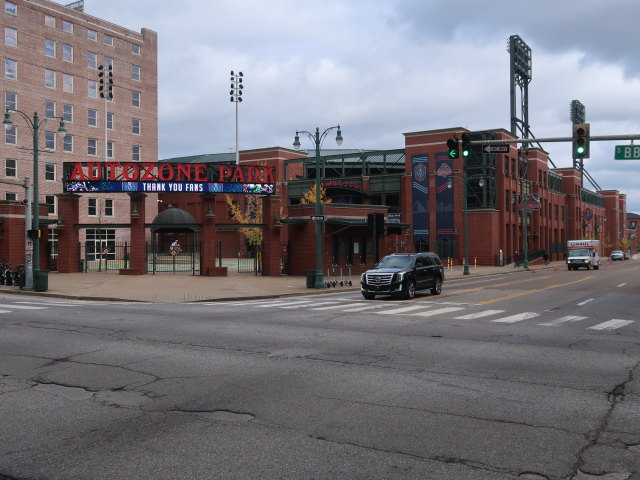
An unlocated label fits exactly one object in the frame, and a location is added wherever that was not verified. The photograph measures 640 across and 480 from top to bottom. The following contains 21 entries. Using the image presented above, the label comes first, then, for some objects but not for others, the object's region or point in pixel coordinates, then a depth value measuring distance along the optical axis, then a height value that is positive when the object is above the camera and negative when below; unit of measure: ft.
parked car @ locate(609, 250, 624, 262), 317.83 -6.47
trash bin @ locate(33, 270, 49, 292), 90.43 -4.84
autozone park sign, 120.78 +14.40
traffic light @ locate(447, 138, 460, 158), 71.56 +11.77
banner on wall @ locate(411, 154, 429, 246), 224.33 +17.49
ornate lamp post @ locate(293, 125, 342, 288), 98.17 +3.97
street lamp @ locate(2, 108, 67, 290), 90.19 +6.26
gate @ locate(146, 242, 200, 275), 138.00 -4.13
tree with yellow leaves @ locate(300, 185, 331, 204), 225.48 +19.58
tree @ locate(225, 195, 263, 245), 208.95 +13.45
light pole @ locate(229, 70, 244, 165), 196.03 +52.27
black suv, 77.15 -4.09
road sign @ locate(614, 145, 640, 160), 71.36 +11.05
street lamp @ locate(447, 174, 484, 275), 149.54 -3.34
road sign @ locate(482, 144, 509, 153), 74.13 +11.95
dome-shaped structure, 178.33 +9.37
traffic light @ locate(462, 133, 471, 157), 71.89 +12.26
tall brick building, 182.50 +51.30
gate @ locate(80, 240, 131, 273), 194.86 -1.49
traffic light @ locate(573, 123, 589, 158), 67.26 +11.73
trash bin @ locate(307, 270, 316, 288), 98.89 -5.36
